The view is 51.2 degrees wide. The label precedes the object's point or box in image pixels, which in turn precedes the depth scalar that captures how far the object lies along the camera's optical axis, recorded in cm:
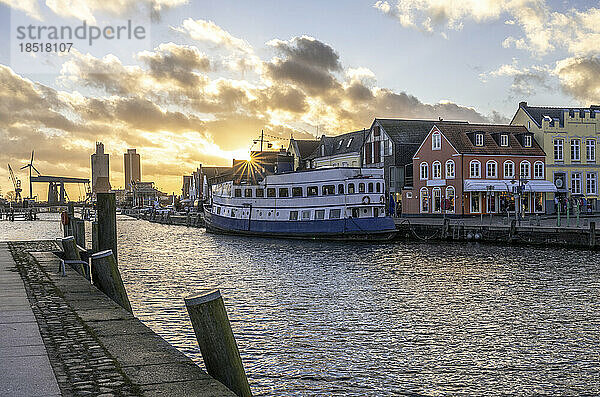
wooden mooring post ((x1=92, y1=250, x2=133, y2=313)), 1394
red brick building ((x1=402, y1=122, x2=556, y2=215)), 6375
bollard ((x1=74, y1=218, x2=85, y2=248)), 2800
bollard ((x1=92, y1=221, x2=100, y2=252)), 2497
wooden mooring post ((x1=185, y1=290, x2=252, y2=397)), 747
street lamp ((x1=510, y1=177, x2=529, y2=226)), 5324
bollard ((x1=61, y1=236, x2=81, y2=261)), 1986
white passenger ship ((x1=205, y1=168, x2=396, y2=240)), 4884
